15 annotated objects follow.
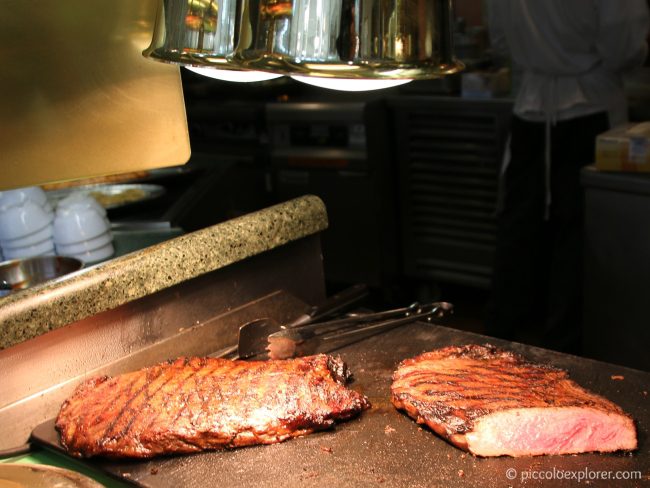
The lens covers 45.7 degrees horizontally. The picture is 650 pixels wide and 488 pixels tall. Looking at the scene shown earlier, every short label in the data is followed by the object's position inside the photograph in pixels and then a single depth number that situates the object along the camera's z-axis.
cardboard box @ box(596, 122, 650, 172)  3.42
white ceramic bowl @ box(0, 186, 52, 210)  2.91
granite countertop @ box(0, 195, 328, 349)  1.90
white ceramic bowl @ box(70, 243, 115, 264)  2.96
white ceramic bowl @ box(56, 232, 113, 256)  2.94
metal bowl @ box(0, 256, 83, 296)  2.73
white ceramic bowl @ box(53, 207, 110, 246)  2.92
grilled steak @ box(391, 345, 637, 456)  1.71
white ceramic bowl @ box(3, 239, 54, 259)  2.90
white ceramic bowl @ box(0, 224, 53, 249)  2.89
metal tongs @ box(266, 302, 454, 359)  2.19
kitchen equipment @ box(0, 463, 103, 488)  1.41
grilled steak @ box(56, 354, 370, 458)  1.79
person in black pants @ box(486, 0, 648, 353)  4.08
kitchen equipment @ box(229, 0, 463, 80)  1.11
